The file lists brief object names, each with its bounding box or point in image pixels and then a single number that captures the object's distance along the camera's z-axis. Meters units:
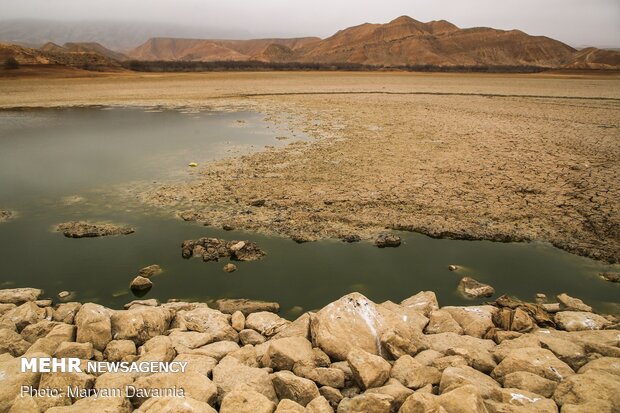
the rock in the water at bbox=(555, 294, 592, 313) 5.09
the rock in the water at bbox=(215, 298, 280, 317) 5.07
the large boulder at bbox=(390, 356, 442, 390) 3.56
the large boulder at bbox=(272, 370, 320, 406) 3.38
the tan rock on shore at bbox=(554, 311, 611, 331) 4.58
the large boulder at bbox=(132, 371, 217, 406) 3.38
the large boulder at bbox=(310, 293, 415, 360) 4.04
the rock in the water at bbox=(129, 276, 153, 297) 5.57
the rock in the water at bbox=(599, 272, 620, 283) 5.79
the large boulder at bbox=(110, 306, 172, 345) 4.26
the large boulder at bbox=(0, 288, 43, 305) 5.13
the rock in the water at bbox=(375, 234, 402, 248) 6.67
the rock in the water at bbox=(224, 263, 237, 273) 6.00
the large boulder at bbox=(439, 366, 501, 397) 3.37
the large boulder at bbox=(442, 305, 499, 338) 4.56
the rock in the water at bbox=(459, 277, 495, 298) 5.48
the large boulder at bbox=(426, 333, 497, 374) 3.87
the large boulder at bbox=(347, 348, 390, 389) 3.54
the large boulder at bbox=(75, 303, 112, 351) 4.12
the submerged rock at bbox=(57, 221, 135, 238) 6.99
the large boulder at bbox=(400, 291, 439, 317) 4.91
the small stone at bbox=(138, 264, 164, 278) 5.90
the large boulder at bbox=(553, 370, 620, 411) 3.17
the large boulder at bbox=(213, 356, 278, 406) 3.47
